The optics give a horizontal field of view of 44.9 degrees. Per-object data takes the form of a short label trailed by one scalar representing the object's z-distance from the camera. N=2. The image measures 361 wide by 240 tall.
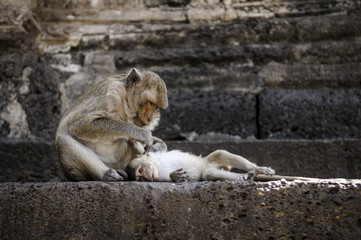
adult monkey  3.24
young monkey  3.35
